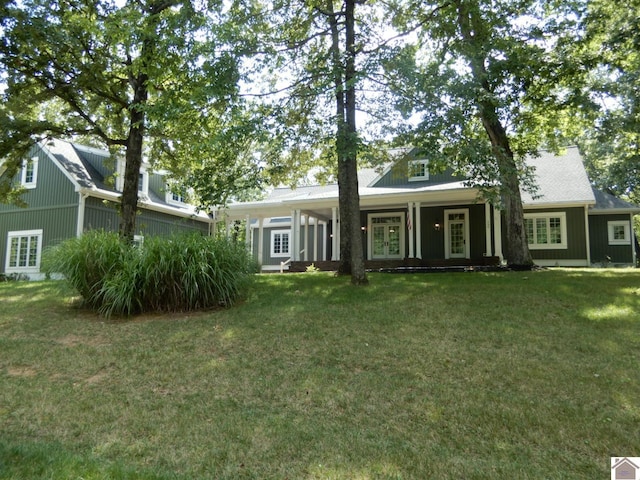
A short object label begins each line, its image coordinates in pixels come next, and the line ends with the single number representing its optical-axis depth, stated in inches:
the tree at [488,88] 351.3
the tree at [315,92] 355.6
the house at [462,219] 655.1
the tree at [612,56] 427.8
